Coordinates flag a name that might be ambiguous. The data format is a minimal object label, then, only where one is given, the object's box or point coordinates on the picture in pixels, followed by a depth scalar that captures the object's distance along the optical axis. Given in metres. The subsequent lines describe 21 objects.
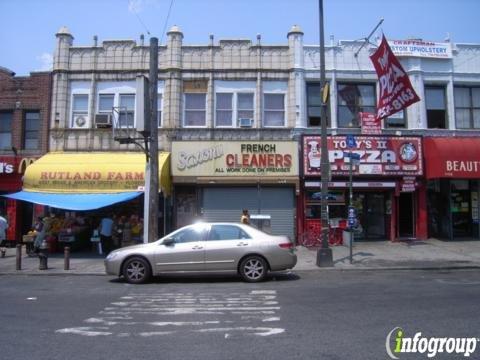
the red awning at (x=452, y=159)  18.23
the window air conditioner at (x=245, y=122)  19.78
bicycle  18.61
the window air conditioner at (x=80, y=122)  20.09
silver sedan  11.50
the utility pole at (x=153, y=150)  14.60
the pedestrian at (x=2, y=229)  16.95
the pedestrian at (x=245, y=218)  16.73
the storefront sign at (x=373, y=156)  18.91
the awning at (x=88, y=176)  17.53
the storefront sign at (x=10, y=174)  19.44
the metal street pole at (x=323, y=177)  14.10
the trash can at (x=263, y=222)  18.68
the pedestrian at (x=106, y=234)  17.44
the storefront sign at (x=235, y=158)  18.97
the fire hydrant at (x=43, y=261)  14.05
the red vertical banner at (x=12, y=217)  19.80
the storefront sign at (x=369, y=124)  19.34
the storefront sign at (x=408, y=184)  18.83
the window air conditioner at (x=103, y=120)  19.45
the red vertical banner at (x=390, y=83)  17.37
